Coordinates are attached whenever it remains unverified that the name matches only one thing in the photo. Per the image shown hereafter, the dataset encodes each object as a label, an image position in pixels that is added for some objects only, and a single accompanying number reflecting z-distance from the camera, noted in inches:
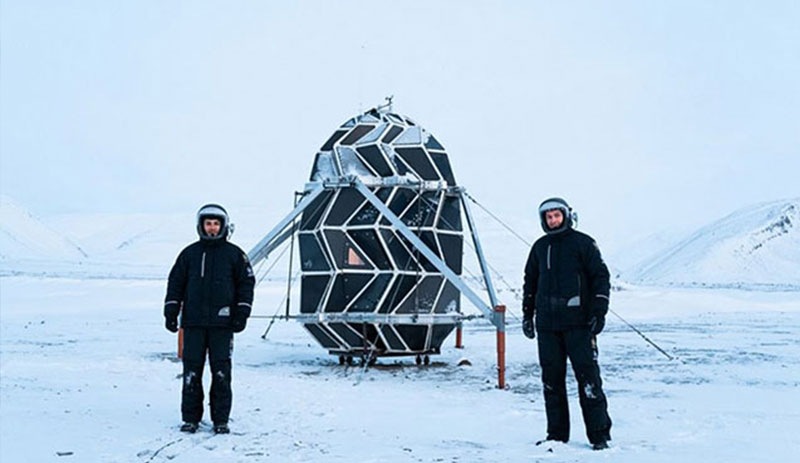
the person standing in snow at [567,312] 285.7
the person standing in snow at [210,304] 311.7
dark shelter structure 581.6
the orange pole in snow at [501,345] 470.0
